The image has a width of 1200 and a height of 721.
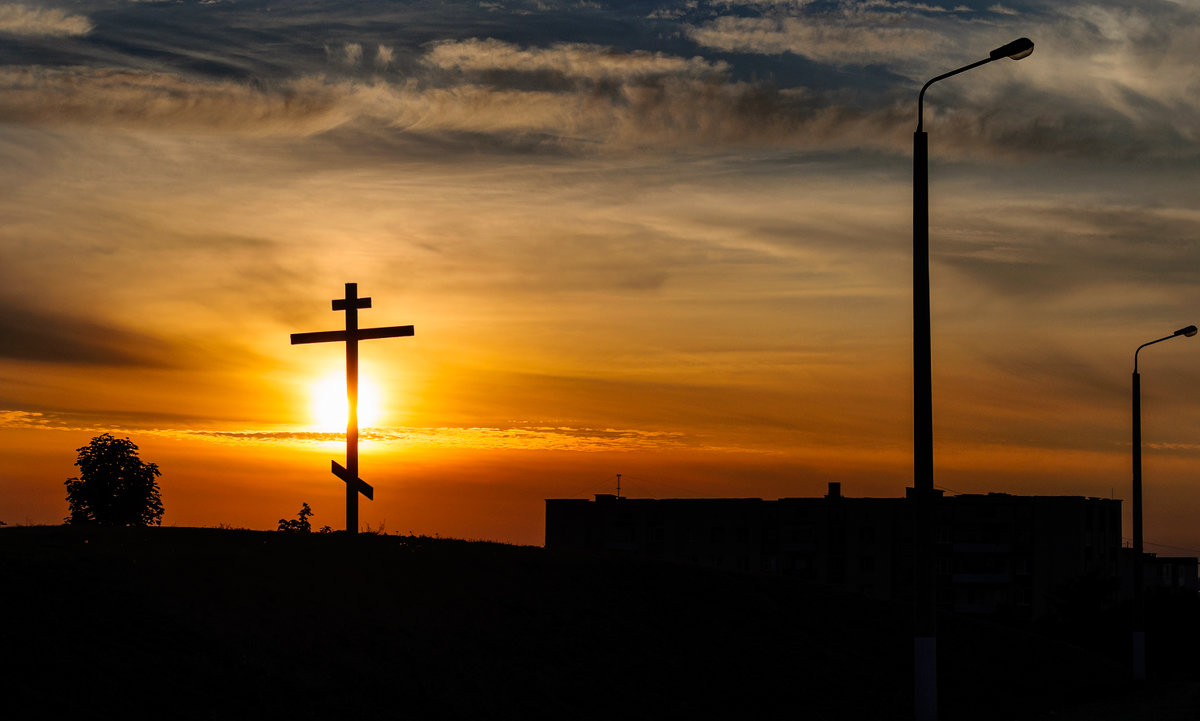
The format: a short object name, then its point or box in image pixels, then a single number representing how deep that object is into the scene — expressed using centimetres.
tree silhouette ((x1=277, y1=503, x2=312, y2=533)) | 8284
